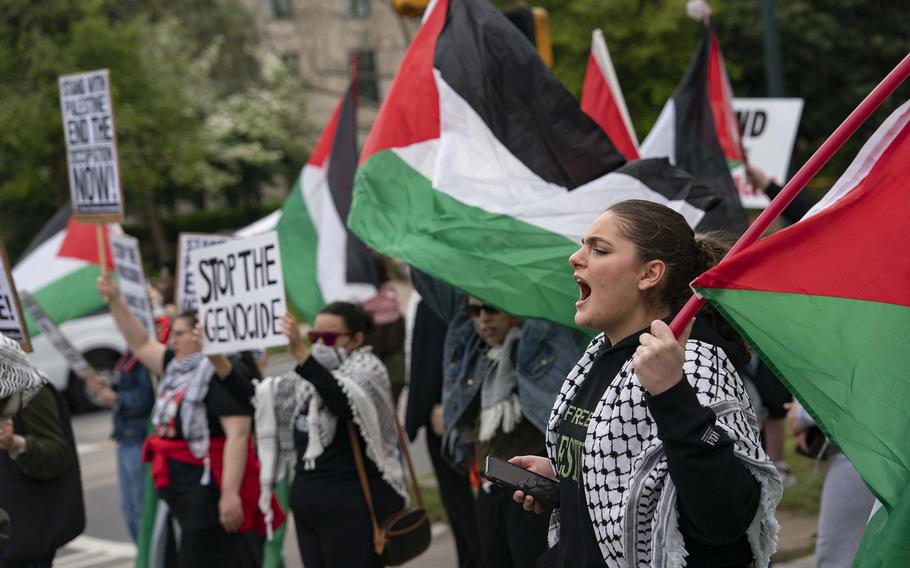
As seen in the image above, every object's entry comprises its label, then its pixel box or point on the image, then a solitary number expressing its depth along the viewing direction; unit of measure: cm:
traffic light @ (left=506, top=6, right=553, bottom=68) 673
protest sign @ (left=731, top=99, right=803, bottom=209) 916
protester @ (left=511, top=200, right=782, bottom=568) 256
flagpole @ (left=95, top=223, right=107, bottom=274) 666
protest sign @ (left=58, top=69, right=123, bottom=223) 688
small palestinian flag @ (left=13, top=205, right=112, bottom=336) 859
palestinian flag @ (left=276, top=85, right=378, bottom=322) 748
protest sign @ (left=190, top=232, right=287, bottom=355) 543
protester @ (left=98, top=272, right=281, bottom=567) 598
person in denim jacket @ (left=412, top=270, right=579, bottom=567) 465
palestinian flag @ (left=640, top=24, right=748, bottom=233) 675
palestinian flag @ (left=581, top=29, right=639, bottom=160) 701
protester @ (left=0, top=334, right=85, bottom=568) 443
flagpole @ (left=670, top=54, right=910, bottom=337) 266
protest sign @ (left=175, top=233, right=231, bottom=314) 720
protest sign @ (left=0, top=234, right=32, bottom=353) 473
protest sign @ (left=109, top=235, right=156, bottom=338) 708
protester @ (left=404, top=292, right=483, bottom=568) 623
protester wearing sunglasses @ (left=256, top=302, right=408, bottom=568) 547
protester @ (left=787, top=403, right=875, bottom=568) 451
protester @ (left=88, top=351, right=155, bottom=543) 779
